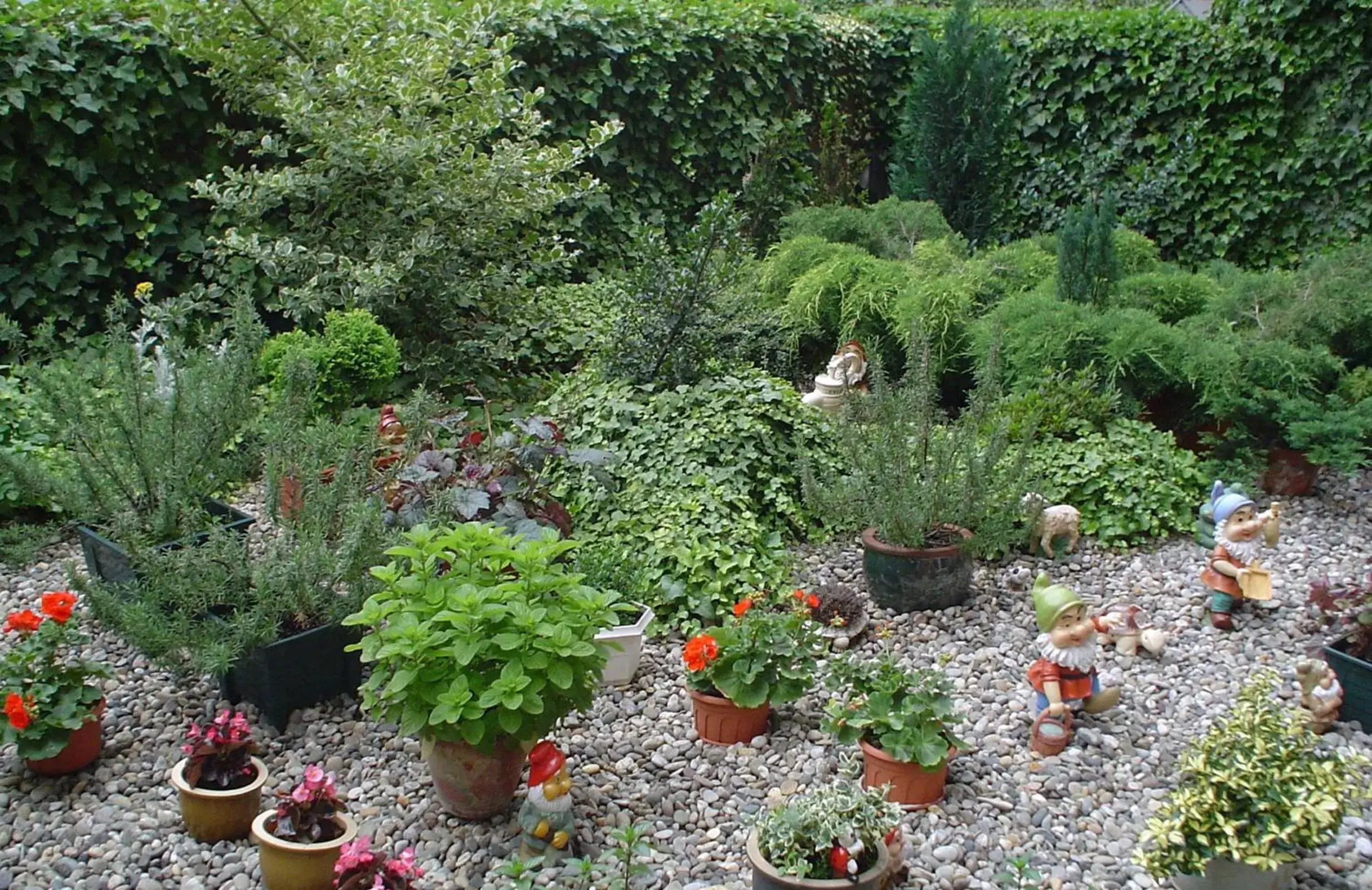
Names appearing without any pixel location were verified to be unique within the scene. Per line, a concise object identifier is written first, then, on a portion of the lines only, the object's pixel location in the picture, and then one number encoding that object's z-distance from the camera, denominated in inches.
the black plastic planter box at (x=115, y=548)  142.9
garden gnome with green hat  118.9
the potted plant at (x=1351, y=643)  119.4
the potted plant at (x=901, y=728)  110.4
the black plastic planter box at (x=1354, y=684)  119.0
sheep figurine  168.7
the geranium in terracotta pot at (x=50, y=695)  112.6
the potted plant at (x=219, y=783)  107.9
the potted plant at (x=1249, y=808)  91.4
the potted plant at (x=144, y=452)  142.0
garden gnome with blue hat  141.6
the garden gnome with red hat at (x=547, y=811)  103.4
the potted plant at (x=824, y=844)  92.4
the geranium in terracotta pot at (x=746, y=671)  123.3
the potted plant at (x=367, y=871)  90.7
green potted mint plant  100.6
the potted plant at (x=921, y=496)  153.8
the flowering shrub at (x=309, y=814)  100.3
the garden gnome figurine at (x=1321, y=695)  119.3
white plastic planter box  137.6
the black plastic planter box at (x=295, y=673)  124.7
